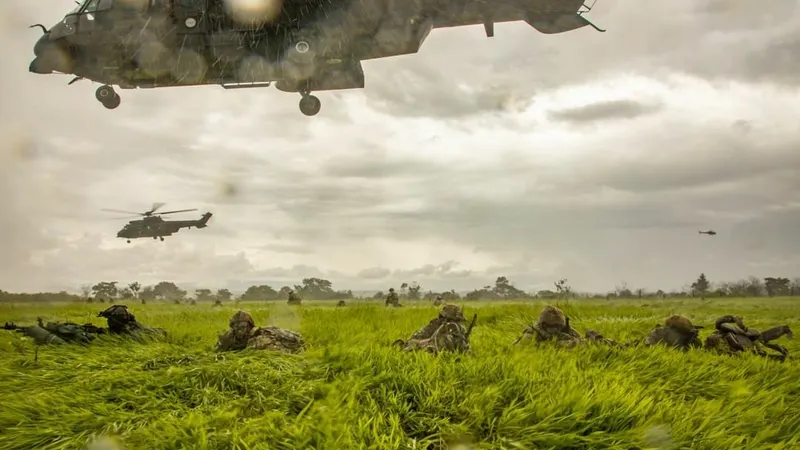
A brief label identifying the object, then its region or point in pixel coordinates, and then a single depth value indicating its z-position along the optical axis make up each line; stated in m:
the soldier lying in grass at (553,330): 7.07
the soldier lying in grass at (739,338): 7.12
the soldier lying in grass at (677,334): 7.36
